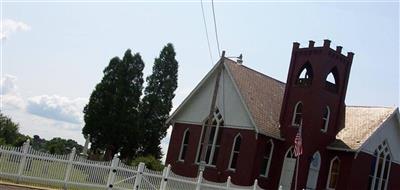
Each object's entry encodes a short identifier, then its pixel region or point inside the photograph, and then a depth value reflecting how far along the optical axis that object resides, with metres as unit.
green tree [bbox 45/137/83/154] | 63.58
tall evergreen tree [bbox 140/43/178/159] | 50.56
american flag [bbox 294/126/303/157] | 29.80
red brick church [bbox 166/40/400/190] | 32.81
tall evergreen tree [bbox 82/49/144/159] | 47.47
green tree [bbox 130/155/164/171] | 37.56
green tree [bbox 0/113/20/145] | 64.12
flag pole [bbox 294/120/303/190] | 29.92
